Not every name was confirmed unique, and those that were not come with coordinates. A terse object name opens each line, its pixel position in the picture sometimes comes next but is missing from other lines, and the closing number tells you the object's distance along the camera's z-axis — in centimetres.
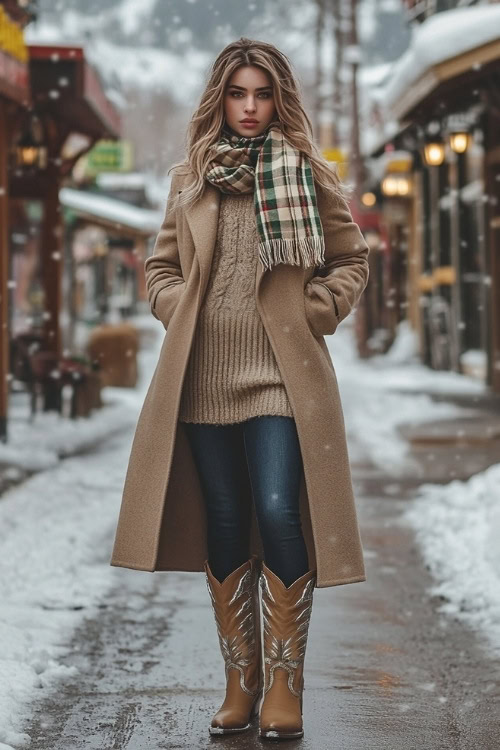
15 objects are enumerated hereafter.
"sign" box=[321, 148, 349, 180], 2866
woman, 389
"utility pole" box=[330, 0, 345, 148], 3326
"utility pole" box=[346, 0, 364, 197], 2711
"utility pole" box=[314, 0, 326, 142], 3353
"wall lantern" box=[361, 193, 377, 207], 3042
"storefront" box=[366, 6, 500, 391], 1328
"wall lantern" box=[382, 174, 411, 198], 2661
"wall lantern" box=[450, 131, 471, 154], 1772
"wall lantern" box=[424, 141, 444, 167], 1912
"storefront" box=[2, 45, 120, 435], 1293
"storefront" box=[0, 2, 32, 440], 1063
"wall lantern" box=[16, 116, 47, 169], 1565
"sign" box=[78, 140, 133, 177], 3080
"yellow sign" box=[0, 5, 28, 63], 1052
